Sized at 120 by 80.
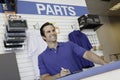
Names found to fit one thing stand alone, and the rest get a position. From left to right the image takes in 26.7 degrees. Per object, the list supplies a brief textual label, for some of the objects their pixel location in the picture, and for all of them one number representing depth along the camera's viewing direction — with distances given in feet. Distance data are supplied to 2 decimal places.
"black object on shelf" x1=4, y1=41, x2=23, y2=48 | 12.25
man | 10.78
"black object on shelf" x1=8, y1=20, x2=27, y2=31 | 12.15
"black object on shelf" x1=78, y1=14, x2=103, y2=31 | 15.21
